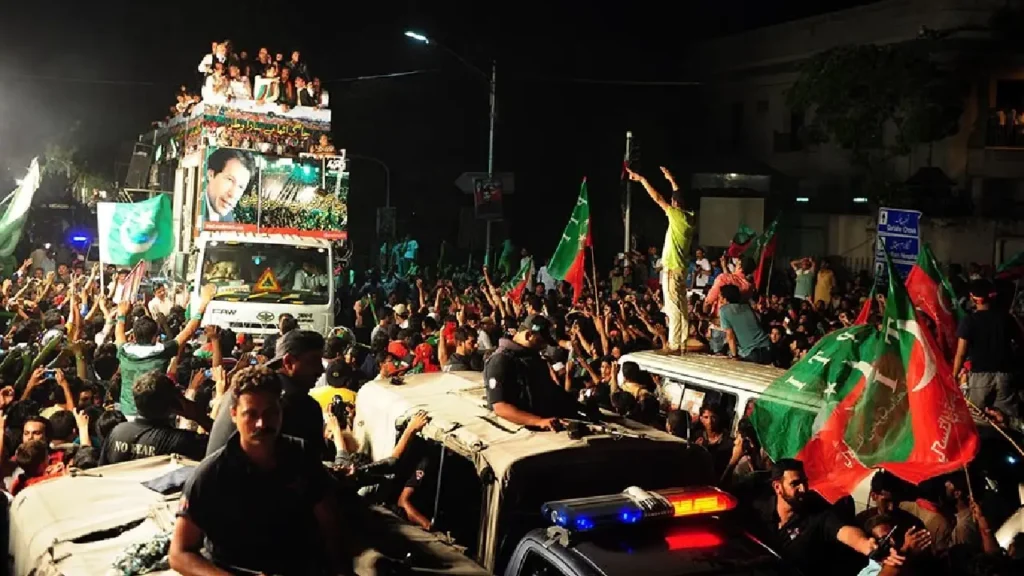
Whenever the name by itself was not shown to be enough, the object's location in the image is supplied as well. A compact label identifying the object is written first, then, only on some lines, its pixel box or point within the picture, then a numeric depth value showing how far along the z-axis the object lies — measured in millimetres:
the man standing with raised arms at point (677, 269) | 10898
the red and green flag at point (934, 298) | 8539
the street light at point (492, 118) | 23030
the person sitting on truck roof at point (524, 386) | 5990
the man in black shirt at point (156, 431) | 6219
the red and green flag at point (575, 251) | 14359
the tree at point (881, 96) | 27969
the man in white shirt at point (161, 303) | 15702
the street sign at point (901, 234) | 11656
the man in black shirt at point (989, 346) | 8398
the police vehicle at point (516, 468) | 5129
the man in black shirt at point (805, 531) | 5184
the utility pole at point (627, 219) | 20366
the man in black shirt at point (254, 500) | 4180
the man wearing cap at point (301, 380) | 5383
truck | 15445
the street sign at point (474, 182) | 24953
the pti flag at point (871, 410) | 5988
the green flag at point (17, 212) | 14719
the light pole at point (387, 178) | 33344
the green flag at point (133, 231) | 14719
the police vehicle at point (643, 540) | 4441
